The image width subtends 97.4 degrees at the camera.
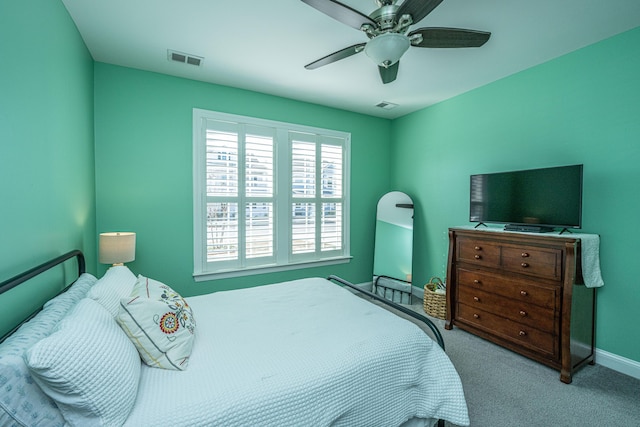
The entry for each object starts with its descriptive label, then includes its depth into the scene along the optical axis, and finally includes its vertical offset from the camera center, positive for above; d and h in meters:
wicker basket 3.31 -1.15
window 3.20 +0.11
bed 0.89 -0.74
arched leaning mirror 3.98 -0.61
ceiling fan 1.48 +1.05
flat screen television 2.30 +0.09
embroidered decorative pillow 1.28 -0.61
